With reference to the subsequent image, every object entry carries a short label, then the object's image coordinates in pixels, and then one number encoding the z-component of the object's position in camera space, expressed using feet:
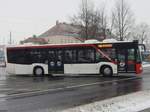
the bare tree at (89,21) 130.21
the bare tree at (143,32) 296.10
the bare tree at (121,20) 138.82
